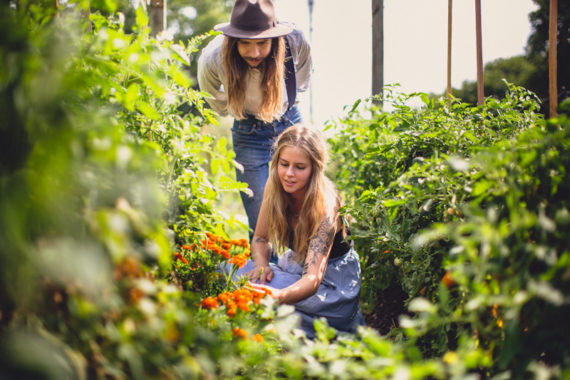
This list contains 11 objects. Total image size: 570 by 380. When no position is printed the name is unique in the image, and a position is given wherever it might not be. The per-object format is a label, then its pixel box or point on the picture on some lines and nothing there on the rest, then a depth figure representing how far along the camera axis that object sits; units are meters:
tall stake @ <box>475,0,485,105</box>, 2.23
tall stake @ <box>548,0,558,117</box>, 1.93
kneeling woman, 2.06
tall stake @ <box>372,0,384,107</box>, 3.85
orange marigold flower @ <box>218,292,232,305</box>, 1.17
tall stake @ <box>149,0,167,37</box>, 2.93
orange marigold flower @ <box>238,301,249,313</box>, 1.10
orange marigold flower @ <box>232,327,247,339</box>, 0.95
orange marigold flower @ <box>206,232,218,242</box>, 1.51
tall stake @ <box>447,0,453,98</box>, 2.69
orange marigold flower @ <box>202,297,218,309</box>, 1.12
